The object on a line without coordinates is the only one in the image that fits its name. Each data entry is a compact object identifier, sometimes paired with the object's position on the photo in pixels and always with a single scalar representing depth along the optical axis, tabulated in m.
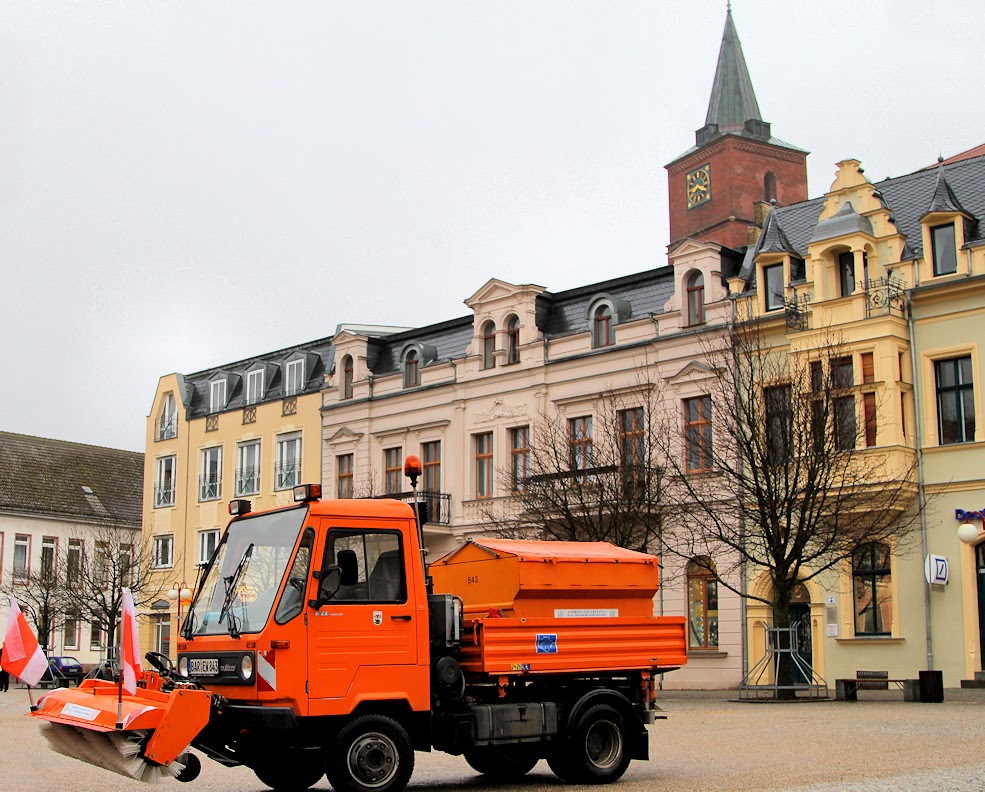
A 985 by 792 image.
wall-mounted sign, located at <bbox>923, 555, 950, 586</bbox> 29.20
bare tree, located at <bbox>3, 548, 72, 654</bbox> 49.53
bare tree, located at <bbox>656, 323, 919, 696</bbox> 27.78
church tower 56.28
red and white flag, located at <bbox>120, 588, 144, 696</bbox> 10.60
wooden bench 25.34
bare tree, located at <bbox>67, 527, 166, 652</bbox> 46.53
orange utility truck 11.34
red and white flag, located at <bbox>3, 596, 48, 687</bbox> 12.18
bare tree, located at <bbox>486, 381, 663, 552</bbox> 31.22
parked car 46.19
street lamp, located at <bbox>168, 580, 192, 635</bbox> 40.72
